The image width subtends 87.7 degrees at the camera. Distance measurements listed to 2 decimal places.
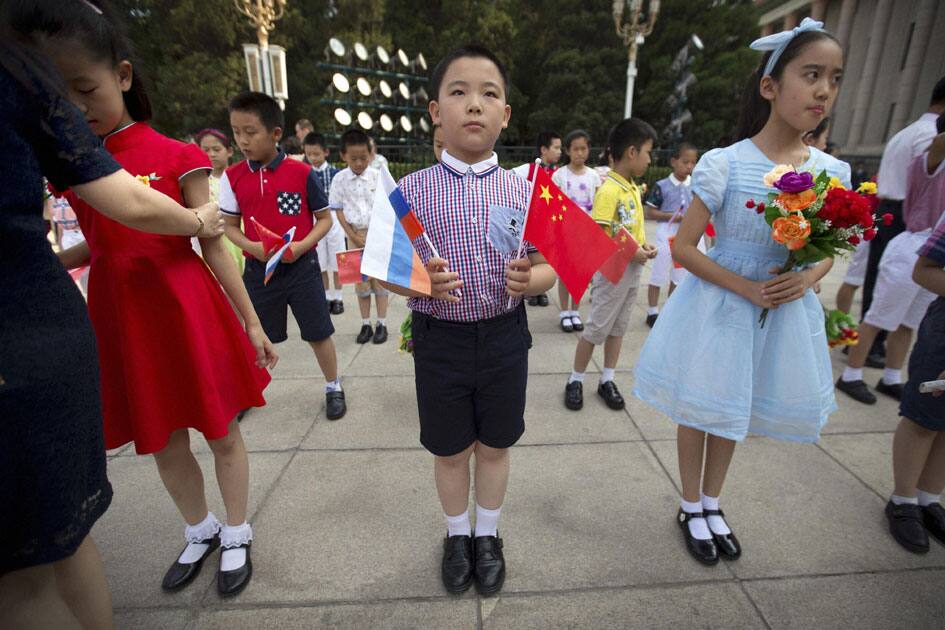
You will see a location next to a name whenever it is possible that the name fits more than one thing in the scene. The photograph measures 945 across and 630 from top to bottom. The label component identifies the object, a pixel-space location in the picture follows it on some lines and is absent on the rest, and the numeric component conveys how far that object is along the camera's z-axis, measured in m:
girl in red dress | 1.68
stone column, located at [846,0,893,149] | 26.11
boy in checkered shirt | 1.66
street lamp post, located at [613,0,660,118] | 13.01
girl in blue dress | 1.83
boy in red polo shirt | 3.02
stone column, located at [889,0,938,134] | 23.20
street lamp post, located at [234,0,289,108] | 9.23
